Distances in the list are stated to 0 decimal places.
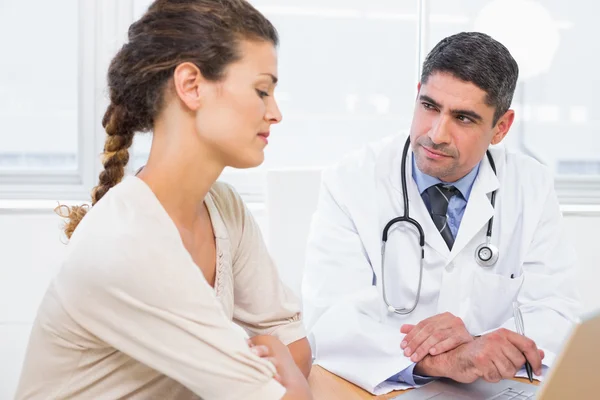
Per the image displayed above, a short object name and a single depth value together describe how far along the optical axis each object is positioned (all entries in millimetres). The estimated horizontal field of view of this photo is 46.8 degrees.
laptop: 676
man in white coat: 1578
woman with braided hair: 892
